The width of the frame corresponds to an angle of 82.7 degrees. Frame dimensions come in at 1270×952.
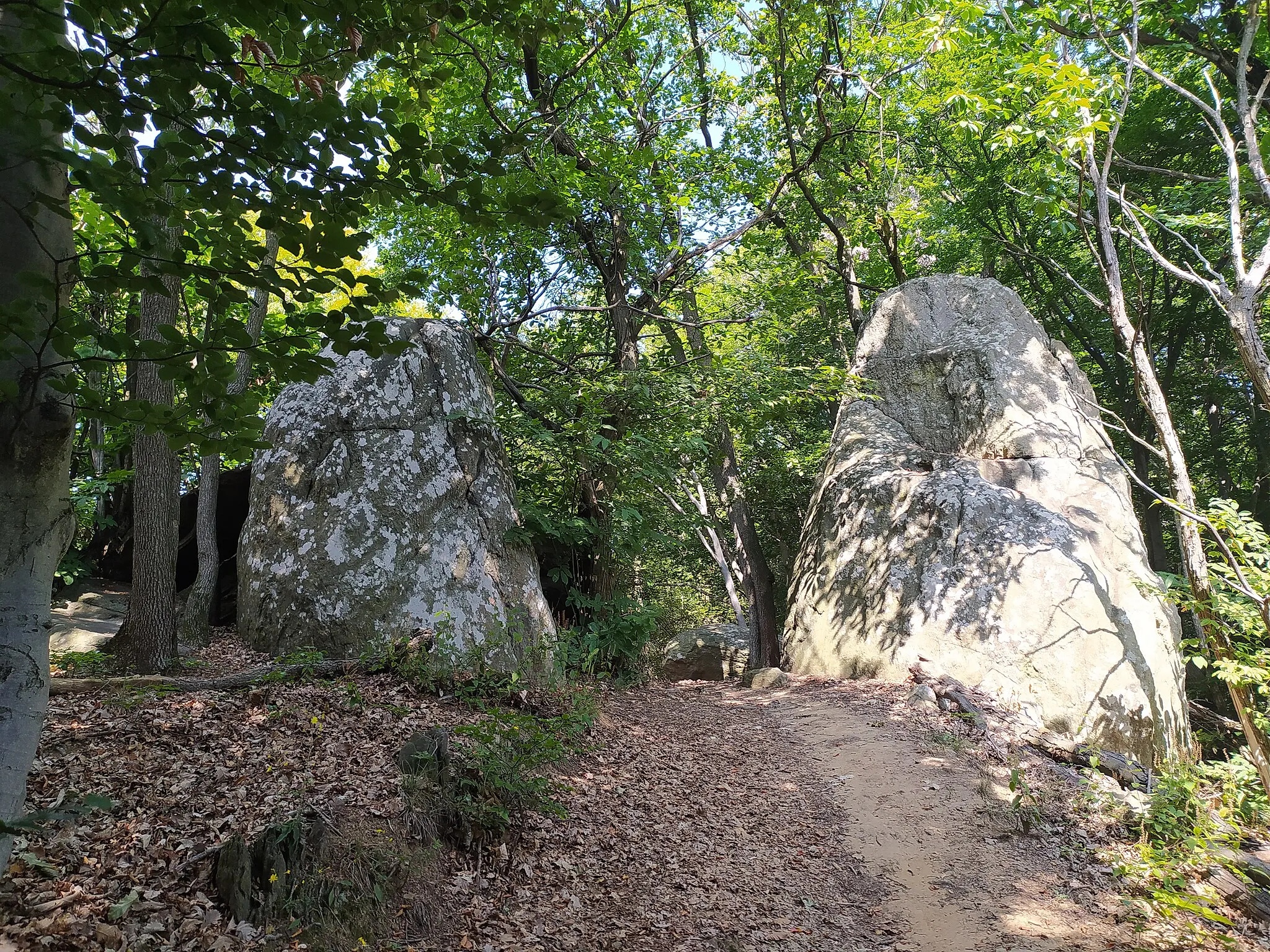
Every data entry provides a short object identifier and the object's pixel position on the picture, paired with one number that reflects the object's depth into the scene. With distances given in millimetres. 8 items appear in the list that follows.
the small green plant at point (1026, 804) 5625
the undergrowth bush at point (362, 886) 3352
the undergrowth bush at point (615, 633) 9578
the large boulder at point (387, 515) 7262
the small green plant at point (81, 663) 5664
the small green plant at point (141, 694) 4719
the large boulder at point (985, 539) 8750
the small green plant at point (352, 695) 5535
